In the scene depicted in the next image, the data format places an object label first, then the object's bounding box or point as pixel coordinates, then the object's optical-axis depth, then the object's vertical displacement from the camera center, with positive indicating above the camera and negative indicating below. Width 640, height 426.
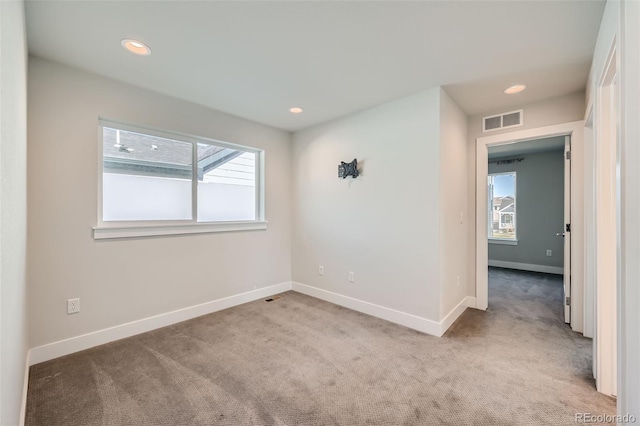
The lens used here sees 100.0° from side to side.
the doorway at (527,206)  5.27 +0.15
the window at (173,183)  2.59 +0.35
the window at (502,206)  5.91 +0.17
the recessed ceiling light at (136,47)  1.95 +1.25
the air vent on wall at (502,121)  3.08 +1.10
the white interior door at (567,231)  2.89 -0.19
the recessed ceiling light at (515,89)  2.61 +1.24
